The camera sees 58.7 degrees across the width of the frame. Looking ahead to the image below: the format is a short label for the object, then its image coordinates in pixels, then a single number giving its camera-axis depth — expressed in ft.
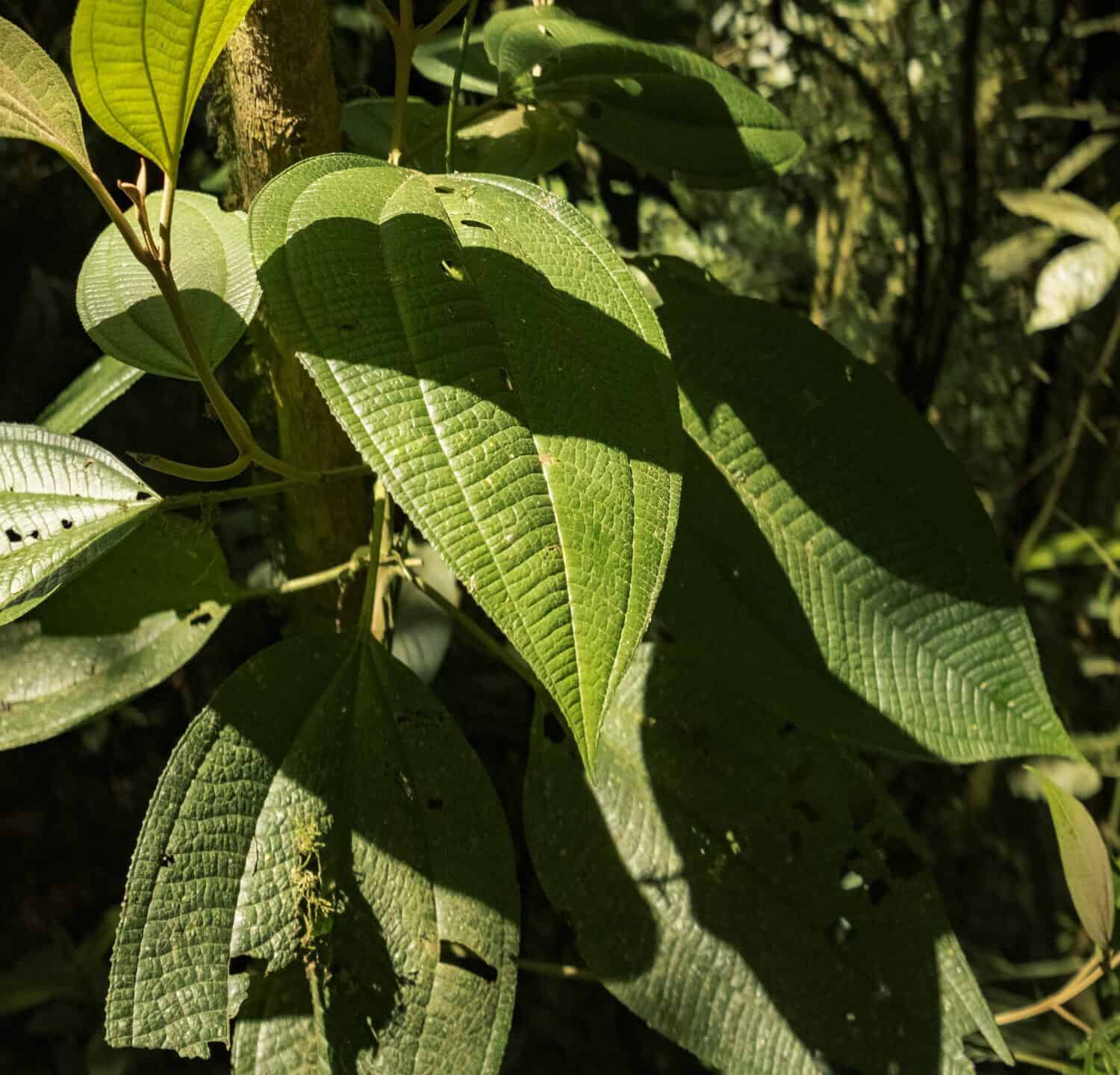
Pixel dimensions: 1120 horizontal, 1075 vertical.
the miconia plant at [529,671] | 1.34
